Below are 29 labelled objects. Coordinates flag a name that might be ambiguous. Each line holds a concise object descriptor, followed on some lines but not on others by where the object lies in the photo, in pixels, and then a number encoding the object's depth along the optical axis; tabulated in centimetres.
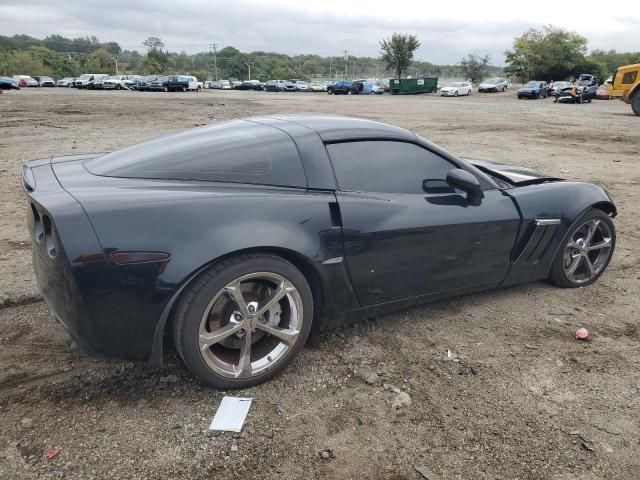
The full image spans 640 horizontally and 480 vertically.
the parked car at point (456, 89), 4591
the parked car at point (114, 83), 5222
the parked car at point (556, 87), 3754
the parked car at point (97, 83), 5188
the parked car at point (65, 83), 5878
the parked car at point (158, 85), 4884
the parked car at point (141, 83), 5010
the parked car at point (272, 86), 5847
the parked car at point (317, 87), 5941
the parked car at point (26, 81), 5329
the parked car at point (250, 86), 6225
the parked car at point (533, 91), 3922
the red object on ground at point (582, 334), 336
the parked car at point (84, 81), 5272
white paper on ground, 243
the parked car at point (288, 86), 5847
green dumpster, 5022
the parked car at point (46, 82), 5848
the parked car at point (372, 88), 5212
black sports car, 234
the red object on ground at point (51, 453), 221
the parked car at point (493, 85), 5022
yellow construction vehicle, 2017
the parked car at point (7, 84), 4094
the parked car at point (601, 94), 3520
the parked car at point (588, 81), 3528
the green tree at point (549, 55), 5962
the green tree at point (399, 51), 7194
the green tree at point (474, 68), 7962
